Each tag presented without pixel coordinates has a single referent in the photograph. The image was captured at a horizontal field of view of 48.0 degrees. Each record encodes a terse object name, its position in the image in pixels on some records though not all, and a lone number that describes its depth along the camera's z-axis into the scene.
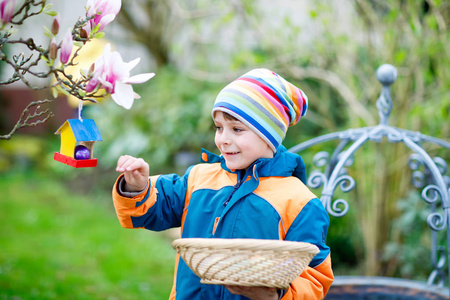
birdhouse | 1.53
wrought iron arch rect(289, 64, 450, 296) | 2.21
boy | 1.62
